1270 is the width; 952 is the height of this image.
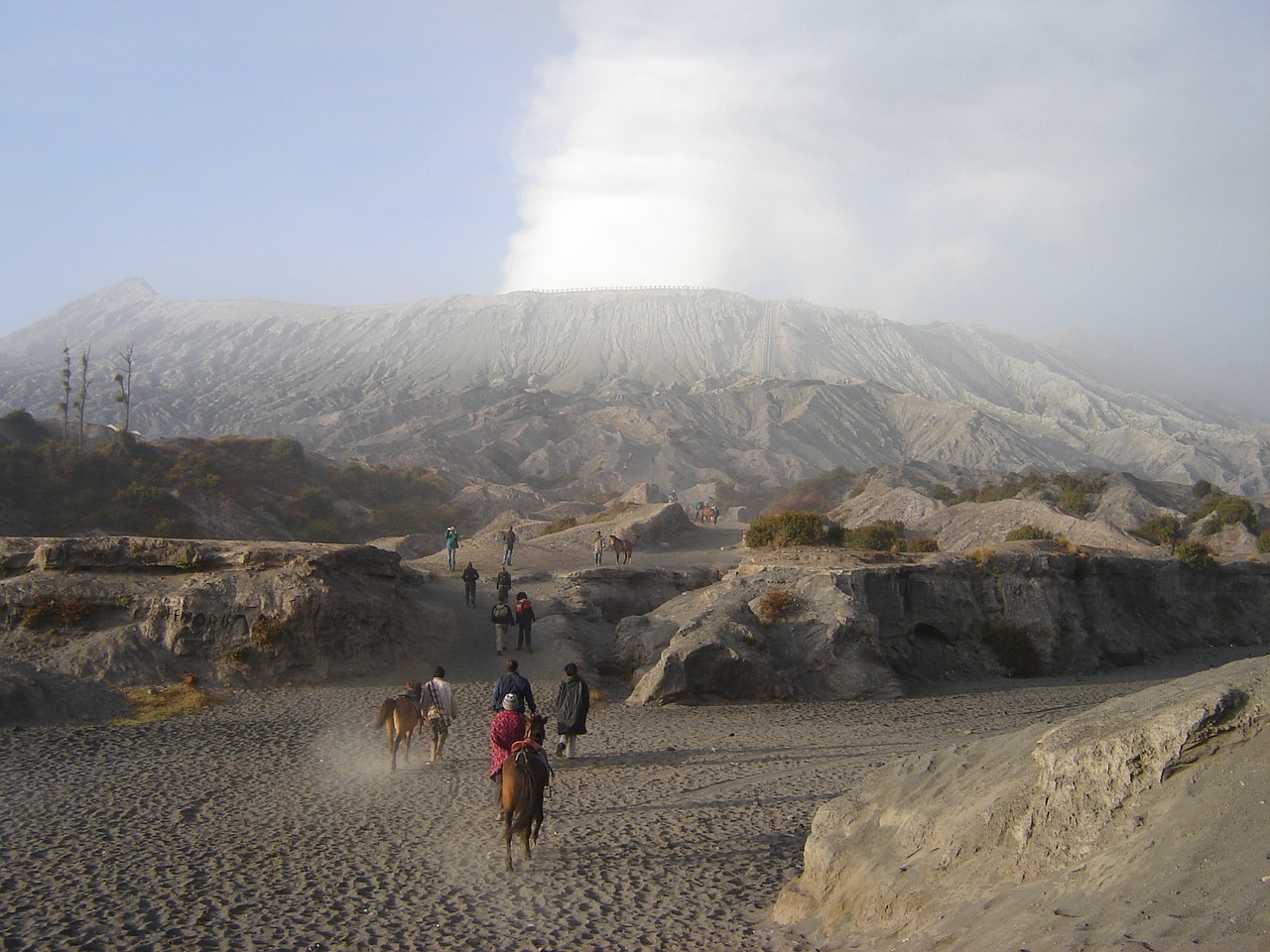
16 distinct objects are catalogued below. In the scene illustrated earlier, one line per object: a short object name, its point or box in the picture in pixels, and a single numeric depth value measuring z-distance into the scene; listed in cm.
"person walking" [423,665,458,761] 1266
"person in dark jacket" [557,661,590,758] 1287
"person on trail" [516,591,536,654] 2108
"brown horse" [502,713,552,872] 850
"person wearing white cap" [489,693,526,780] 1014
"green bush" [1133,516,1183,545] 4366
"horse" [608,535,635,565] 3306
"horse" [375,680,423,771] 1241
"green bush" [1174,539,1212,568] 3177
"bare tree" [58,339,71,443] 5514
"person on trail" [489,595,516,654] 2036
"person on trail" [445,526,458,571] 2988
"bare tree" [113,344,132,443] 5088
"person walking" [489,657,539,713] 1161
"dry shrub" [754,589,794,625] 2086
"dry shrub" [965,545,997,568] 2516
